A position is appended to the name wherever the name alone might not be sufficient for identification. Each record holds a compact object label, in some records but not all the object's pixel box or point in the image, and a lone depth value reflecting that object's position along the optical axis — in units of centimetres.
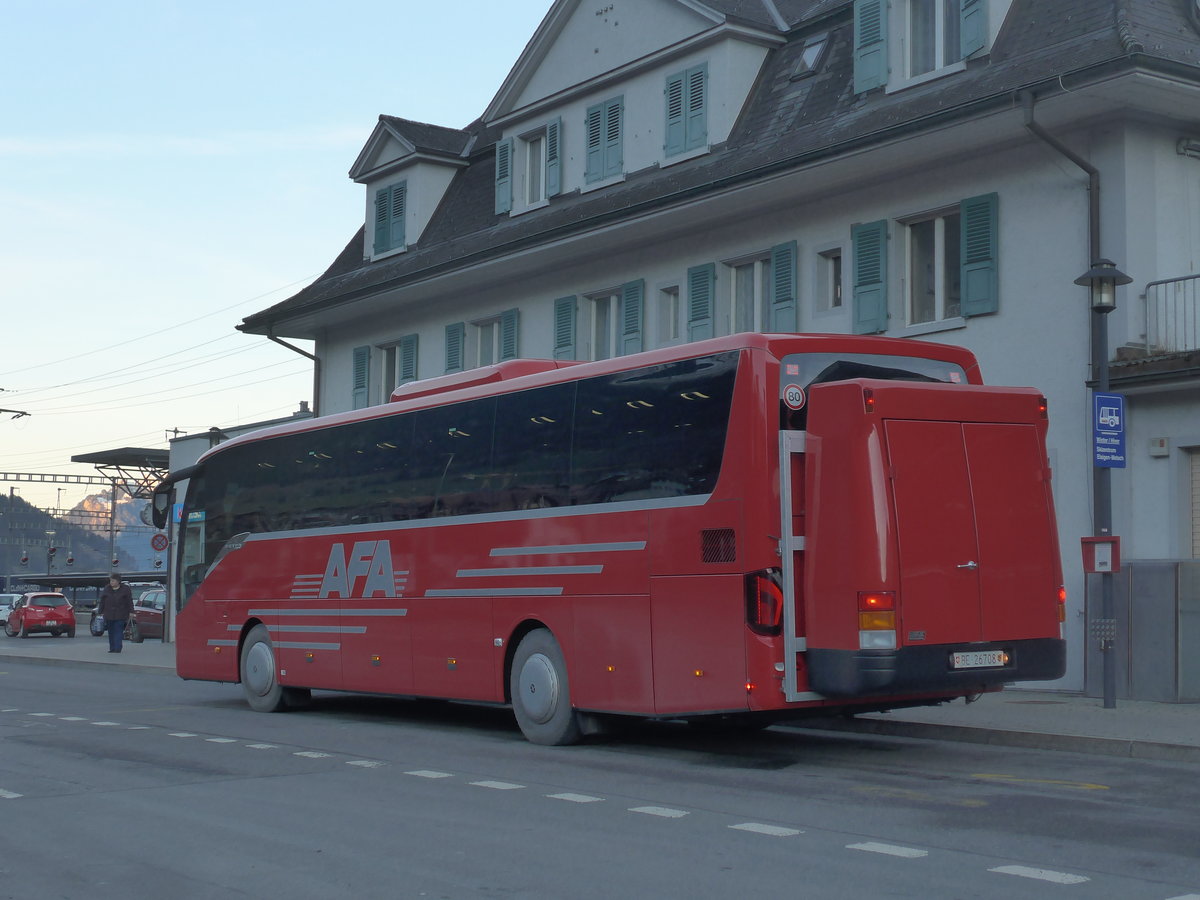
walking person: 3412
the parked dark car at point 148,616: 4853
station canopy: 4662
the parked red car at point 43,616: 5400
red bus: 1113
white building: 1712
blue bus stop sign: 1477
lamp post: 1494
